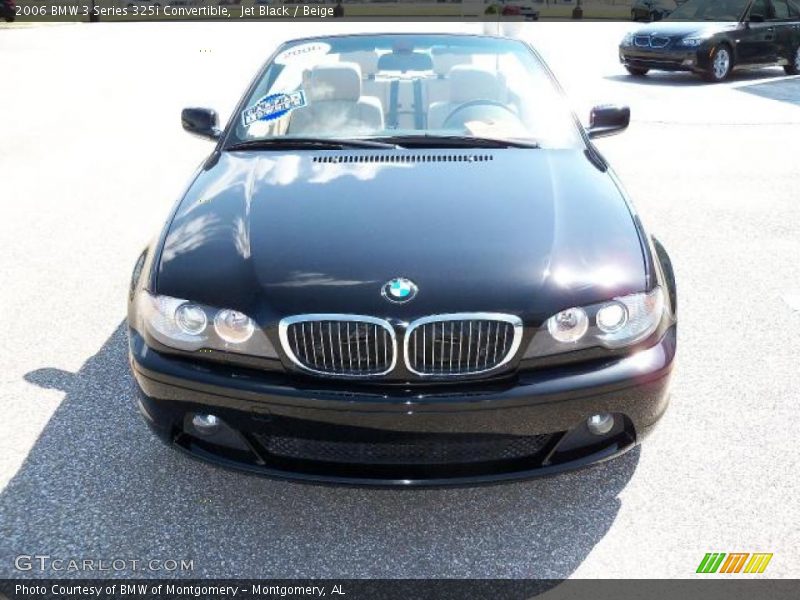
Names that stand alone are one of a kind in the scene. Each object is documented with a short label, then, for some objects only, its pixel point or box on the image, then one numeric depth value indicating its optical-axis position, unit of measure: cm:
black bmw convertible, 262
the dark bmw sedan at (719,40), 1506
